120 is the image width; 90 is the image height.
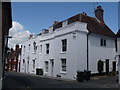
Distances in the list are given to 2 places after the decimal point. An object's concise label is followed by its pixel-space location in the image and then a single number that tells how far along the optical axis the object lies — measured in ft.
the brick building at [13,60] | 83.40
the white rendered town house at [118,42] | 40.51
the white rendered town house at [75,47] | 41.26
